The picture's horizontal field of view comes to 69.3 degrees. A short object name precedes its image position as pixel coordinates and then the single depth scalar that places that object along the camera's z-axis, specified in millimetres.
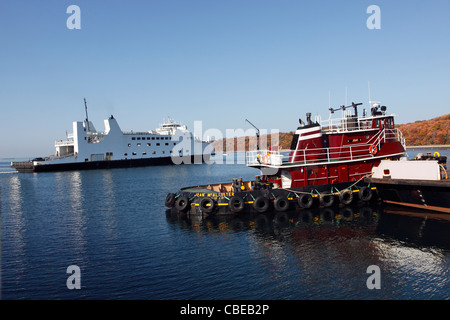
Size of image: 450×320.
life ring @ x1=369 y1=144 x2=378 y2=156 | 23486
